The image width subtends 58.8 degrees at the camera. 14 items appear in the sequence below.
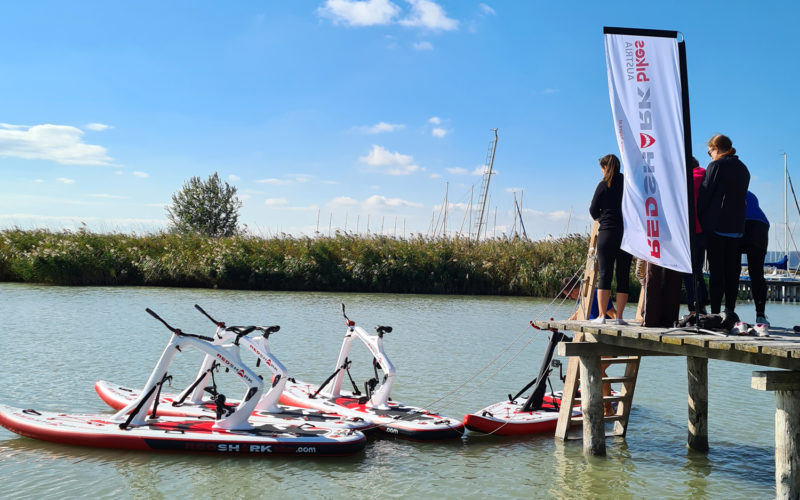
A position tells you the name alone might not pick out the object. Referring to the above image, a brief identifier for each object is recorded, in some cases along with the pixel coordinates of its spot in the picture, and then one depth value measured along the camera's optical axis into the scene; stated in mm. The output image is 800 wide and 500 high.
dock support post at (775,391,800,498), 6836
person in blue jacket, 8727
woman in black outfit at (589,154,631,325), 9008
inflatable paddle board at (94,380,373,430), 9367
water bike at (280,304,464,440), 9570
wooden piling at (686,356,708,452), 9609
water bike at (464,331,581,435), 10070
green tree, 72125
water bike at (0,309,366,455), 8516
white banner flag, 7855
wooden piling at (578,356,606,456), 9086
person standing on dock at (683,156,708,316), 7781
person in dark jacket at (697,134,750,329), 8273
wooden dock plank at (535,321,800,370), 6598
